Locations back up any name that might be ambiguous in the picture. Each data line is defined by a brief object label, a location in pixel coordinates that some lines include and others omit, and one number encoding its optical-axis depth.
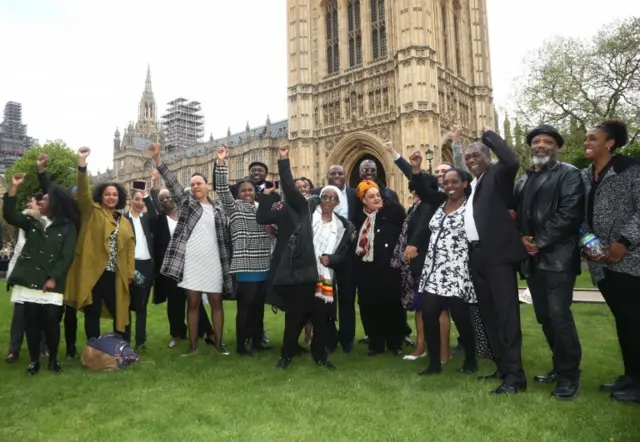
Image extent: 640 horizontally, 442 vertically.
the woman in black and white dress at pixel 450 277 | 4.68
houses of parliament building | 29.14
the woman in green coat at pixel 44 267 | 4.98
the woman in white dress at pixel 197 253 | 5.75
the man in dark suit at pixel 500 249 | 4.18
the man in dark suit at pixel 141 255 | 6.40
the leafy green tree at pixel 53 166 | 38.22
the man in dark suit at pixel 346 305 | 6.07
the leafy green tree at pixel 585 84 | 22.52
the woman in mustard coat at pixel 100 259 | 5.25
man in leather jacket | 3.96
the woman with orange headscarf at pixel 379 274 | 5.90
